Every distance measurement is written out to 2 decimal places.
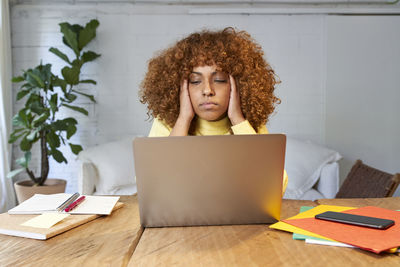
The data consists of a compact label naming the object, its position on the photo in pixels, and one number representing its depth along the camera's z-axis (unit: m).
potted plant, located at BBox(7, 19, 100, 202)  3.63
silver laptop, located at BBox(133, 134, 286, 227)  1.13
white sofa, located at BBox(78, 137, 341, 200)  3.43
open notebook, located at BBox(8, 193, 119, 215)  1.35
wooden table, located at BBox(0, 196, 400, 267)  0.94
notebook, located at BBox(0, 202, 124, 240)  1.14
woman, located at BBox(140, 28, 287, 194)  1.77
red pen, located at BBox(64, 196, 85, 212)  1.35
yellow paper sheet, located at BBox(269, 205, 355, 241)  1.11
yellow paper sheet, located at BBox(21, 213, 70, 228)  1.20
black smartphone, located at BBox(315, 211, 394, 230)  1.10
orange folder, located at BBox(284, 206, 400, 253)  0.99
